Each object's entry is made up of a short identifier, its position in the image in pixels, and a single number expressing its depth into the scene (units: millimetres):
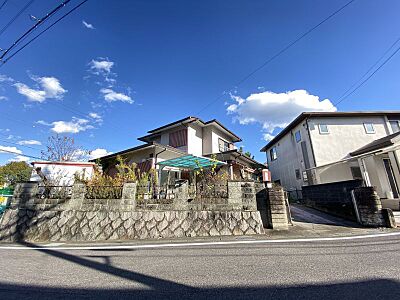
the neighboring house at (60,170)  9891
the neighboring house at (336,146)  10639
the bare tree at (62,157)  17538
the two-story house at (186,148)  12633
